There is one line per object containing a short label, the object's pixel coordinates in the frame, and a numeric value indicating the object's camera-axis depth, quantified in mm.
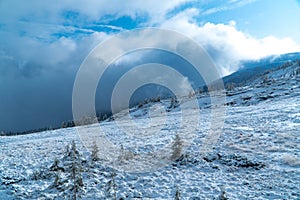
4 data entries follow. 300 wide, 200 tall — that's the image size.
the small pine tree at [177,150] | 19031
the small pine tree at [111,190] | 13655
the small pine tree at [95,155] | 19328
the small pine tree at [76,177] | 13633
